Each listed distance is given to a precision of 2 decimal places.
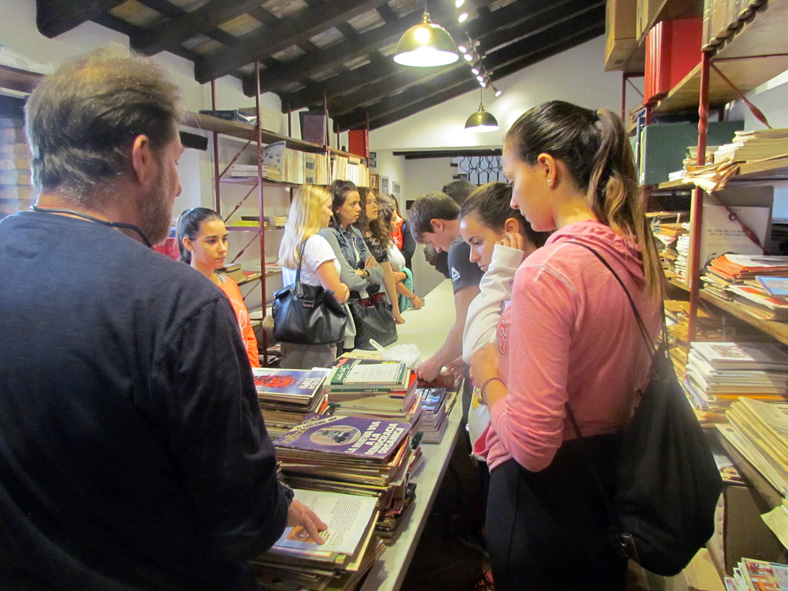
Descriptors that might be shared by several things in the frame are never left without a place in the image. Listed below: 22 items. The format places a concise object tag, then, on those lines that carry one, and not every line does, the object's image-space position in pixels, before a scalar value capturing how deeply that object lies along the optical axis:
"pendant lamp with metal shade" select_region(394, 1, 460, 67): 2.84
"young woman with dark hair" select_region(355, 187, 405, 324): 3.44
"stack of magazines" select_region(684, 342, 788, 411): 1.62
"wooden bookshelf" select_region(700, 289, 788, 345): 1.24
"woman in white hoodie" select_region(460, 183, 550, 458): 1.35
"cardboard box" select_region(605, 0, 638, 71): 3.17
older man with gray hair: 0.62
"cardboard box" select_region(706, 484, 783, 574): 1.54
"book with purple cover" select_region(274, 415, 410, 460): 1.11
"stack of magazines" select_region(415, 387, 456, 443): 1.57
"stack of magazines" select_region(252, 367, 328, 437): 1.31
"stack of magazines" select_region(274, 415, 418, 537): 1.10
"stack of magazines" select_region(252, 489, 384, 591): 0.91
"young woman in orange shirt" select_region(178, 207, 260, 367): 2.48
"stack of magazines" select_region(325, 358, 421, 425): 1.38
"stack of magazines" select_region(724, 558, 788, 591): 1.32
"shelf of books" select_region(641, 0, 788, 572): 1.38
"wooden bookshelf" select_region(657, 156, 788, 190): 1.24
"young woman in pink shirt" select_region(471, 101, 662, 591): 0.87
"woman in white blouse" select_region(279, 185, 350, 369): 2.61
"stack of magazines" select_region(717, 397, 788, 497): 1.30
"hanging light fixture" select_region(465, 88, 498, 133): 5.52
